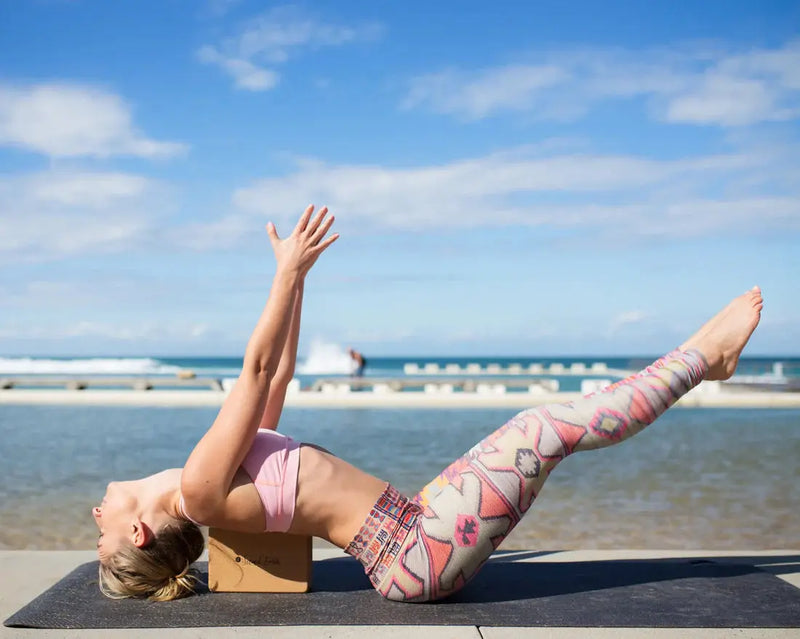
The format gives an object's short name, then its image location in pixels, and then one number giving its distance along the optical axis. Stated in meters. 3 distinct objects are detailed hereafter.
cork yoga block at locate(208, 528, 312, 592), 2.72
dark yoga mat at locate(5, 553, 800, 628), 2.45
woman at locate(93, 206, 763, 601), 2.51
